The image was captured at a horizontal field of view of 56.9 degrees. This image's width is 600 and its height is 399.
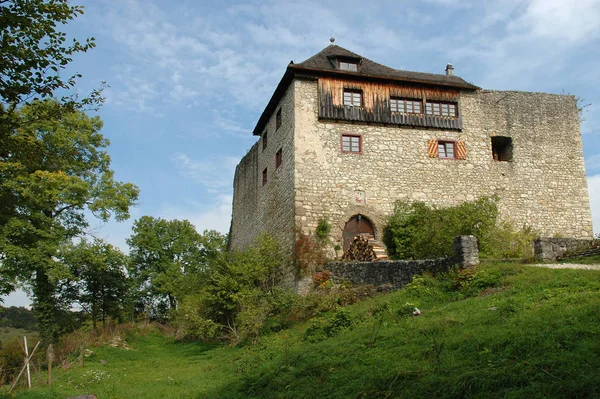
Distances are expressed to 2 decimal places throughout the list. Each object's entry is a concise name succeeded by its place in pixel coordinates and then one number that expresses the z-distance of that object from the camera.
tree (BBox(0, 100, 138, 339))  19.75
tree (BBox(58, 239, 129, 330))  20.67
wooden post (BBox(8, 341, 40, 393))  12.51
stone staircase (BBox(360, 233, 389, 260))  18.16
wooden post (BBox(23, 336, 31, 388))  13.29
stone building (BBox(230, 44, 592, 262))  20.94
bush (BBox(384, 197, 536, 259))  18.16
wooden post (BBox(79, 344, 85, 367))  15.91
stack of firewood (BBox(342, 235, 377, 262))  18.44
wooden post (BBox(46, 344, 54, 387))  13.10
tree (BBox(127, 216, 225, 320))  35.78
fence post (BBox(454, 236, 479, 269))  13.91
